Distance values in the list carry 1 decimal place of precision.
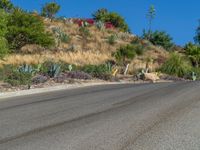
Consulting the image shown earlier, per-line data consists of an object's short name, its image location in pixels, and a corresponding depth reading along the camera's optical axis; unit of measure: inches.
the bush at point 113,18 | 3599.4
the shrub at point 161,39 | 2987.5
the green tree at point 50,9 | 2997.0
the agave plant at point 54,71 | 1266.0
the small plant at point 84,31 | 2568.7
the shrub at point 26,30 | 1923.0
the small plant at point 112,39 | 2492.6
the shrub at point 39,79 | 1130.0
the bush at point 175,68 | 1868.1
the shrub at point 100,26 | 2736.7
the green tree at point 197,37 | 3870.1
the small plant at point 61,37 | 2331.4
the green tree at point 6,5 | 2361.2
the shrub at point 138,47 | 2315.5
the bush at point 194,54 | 2347.4
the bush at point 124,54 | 2030.0
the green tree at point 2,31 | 1331.0
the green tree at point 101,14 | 3609.3
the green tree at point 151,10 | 3448.3
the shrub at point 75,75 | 1294.2
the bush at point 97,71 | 1460.4
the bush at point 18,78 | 1051.2
